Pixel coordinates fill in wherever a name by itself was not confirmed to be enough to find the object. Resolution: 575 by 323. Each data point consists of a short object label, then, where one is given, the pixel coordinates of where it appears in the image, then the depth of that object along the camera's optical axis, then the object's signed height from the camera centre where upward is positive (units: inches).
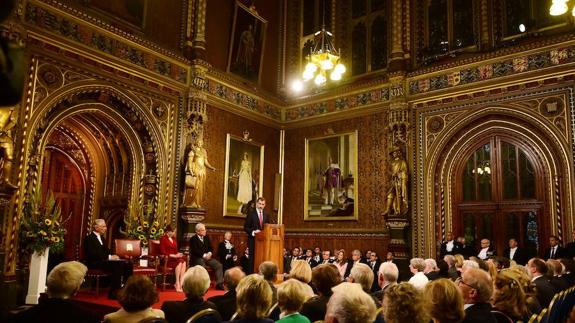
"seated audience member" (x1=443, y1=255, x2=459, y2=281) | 274.5 -23.5
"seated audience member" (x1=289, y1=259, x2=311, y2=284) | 181.2 -17.8
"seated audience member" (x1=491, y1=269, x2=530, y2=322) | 145.3 -20.8
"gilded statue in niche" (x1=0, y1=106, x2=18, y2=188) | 328.8 +48.4
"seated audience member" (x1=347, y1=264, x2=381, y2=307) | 177.5 -18.8
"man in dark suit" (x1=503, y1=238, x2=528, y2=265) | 412.2 -20.1
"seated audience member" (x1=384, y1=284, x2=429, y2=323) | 108.6 -18.0
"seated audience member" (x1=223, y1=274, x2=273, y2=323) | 127.4 -20.8
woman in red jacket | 386.3 -27.0
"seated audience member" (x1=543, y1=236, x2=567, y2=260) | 379.1 -15.9
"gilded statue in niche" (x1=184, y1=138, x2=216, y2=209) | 458.0 +44.0
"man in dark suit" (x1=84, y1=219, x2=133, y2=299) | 329.1 -28.2
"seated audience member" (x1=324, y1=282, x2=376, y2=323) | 101.1 -17.2
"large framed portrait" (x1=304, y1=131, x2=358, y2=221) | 535.2 +54.0
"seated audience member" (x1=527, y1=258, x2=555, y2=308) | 208.2 -22.6
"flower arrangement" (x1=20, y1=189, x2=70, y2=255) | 321.9 -9.4
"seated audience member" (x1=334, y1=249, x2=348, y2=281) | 453.0 -35.5
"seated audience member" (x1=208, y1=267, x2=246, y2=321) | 165.0 -26.2
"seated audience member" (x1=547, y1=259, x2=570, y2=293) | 234.8 -23.2
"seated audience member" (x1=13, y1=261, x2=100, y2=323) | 118.3 -21.5
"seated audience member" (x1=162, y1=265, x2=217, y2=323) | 142.6 -24.2
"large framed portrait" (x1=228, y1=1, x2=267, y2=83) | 546.6 +207.8
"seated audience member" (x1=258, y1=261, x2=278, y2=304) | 189.2 -18.3
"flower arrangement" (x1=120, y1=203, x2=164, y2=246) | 409.1 -5.6
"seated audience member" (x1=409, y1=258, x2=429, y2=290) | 246.1 -19.7
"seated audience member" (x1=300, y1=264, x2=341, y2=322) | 146.3 -20.5
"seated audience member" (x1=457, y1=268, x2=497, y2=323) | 129.0 -18.1
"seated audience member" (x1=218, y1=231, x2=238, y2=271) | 447.8 -30.1
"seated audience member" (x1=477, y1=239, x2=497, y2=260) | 426.6 -18.8
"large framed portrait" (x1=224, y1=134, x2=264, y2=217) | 521.0 +53.7
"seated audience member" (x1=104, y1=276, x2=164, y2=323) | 124.0 -21.2
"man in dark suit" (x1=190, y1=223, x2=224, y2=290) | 394.3 -26.3
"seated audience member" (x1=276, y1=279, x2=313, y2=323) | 131.0 -20.3
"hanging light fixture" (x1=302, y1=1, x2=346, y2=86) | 317.7 +108.8
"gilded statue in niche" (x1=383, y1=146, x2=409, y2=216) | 478.6 +38.4
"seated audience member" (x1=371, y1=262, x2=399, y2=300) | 191.9 -19.2
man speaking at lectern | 382.3 -0.1
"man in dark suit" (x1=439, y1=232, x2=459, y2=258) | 442.1 -16.8
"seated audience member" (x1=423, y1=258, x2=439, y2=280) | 262.2 -23.5
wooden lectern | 367.9 -16.3
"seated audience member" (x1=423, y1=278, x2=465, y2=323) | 119.5 -18.8
